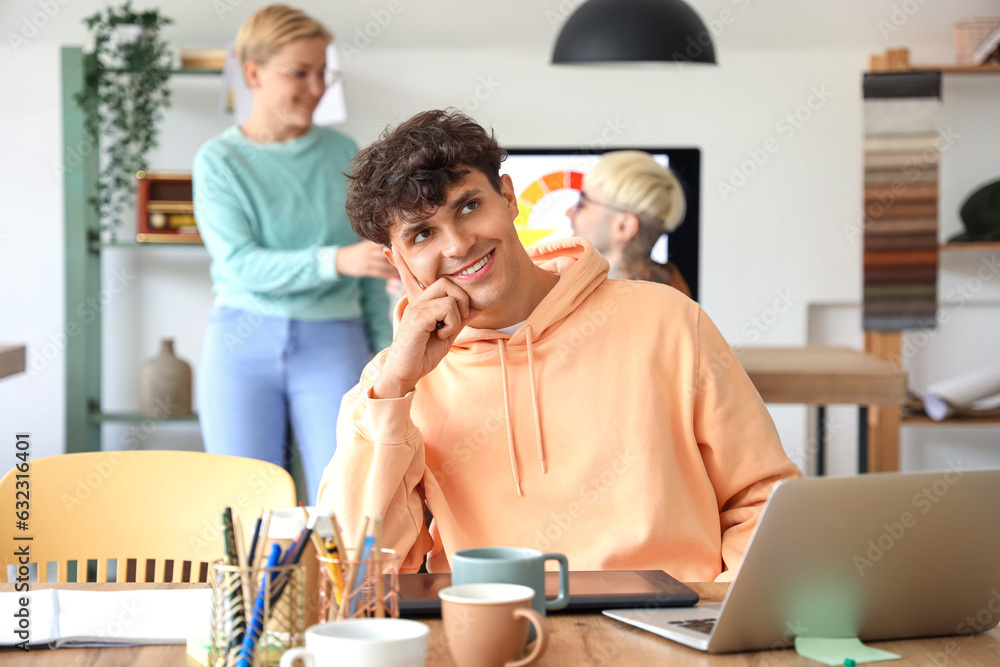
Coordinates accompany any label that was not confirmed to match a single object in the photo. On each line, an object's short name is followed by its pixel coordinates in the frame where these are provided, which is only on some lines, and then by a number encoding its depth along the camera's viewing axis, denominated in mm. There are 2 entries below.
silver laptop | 774
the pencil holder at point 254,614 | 751
